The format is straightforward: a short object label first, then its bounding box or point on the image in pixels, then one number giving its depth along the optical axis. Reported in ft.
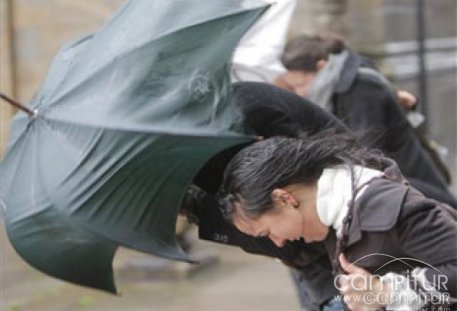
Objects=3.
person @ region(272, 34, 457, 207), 26.26
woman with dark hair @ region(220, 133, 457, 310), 15.40
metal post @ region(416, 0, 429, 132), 66.04
